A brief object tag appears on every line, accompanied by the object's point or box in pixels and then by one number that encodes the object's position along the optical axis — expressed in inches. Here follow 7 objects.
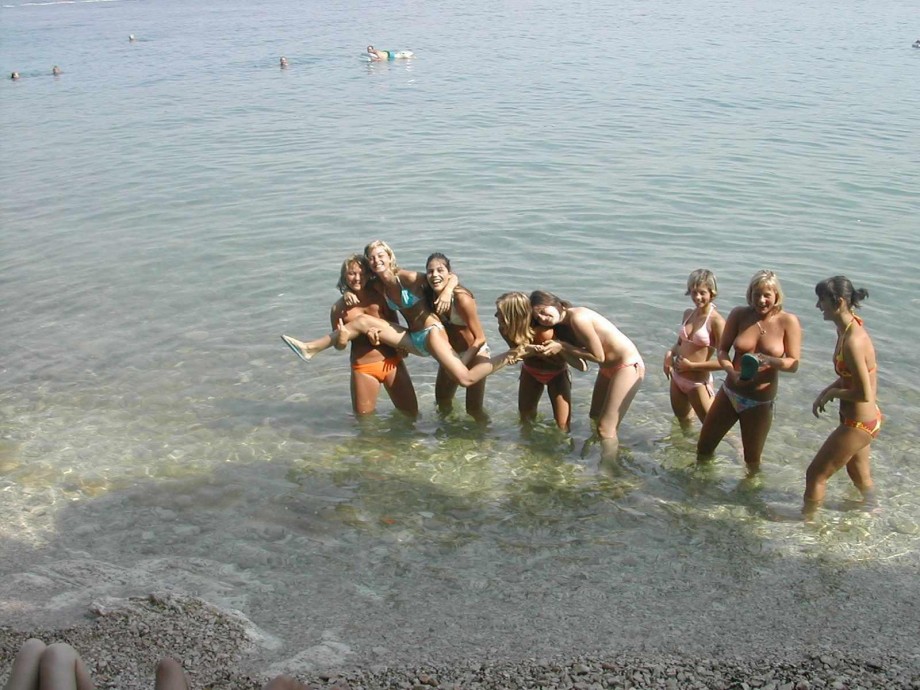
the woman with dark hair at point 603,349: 291.9
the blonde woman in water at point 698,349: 294.8
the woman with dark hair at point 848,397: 240.4
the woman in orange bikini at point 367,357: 319.6
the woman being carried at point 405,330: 312.0
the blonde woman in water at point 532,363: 290.7
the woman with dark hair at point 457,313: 303.3
